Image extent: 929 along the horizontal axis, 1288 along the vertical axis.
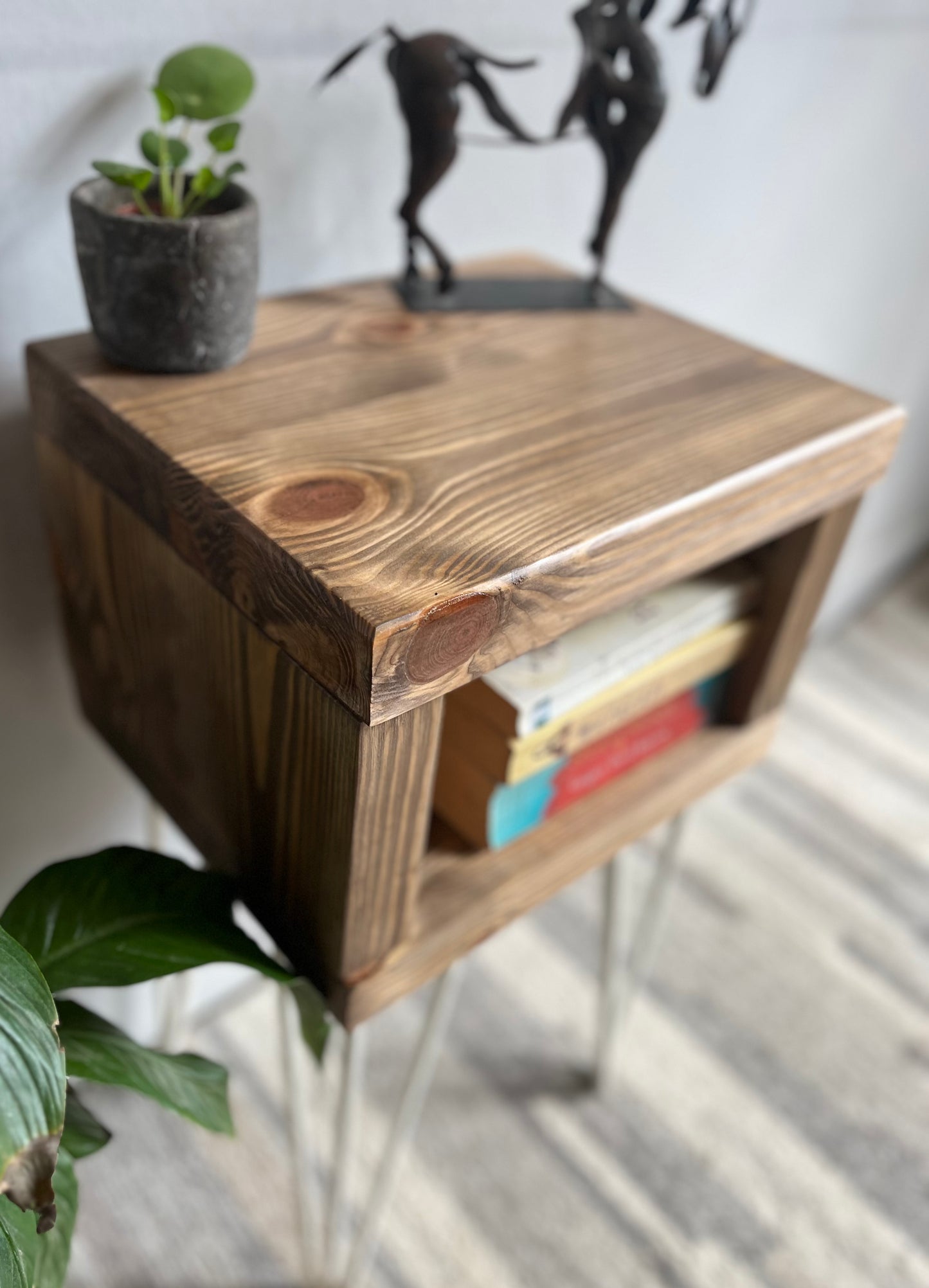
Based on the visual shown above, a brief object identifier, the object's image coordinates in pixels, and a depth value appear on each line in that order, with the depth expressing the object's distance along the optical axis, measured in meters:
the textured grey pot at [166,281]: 0.52
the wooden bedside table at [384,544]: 0.45
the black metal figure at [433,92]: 0.61
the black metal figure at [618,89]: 0.65
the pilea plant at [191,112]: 0.53
